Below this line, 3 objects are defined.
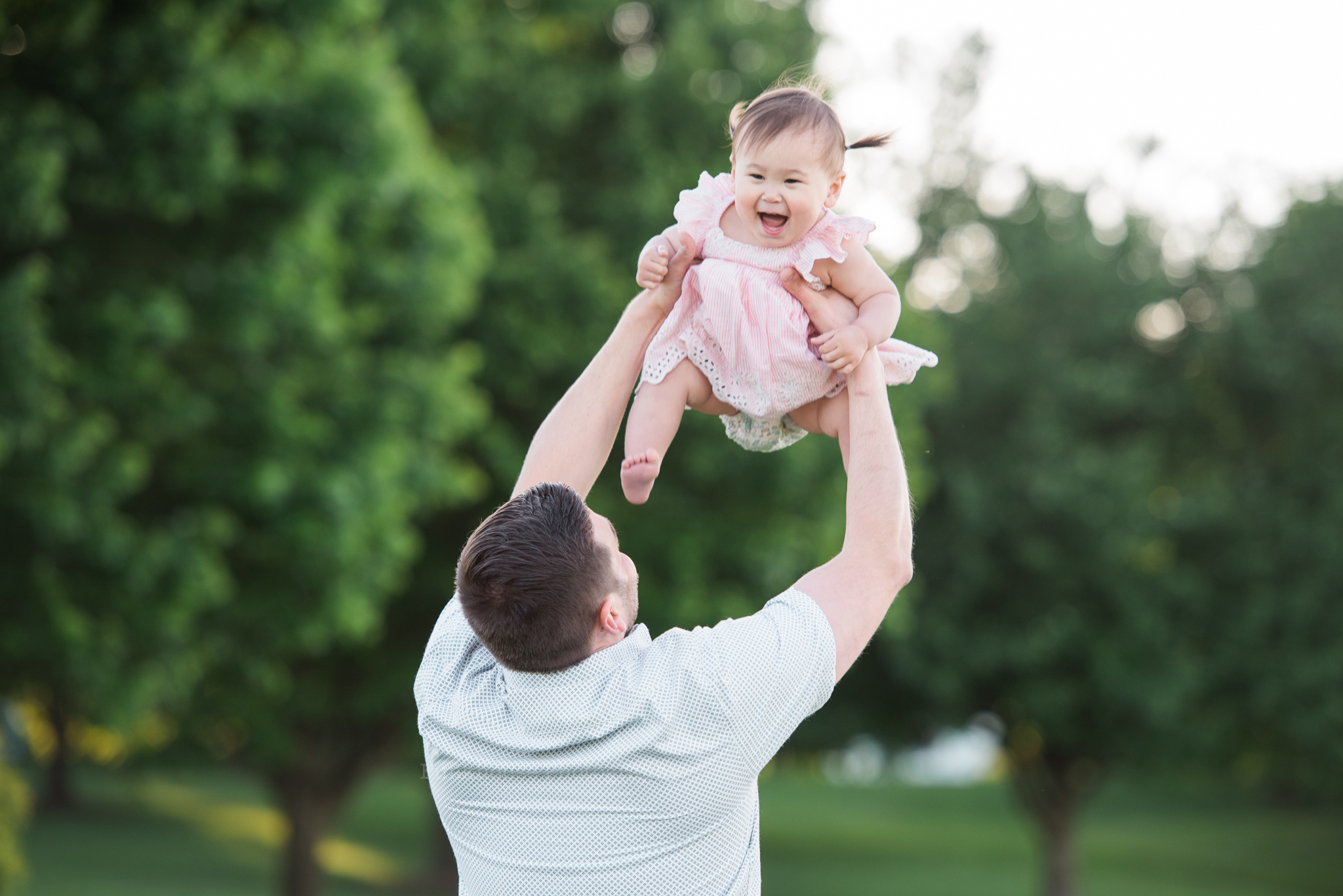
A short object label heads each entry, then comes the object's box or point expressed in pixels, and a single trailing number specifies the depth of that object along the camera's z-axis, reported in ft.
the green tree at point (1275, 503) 53.88
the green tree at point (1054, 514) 53.57
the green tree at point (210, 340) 26.25
